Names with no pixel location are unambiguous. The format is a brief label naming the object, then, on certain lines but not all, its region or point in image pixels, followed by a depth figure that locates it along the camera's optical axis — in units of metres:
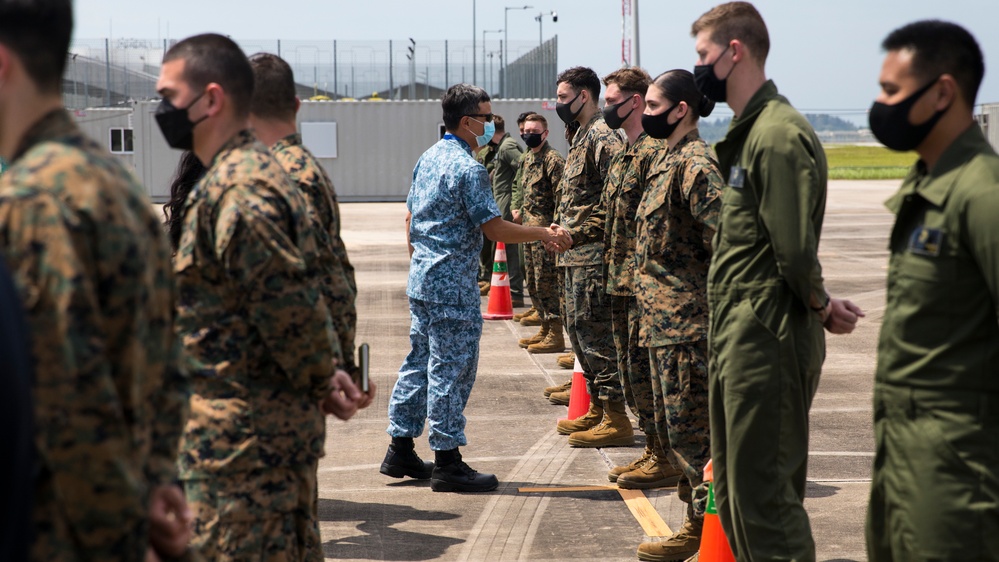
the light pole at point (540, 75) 38.09
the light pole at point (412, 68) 37.62
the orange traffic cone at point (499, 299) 12.91
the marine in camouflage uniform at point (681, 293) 5.09
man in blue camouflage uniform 6.28
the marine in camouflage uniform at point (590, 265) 7.46
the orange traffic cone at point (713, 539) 4.57
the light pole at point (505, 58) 38.49
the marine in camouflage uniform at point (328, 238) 3.96
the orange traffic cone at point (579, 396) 7.76
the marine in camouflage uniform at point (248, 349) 3.06
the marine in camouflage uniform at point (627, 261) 6.15
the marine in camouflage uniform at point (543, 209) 10.59
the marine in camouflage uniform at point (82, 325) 1.85
